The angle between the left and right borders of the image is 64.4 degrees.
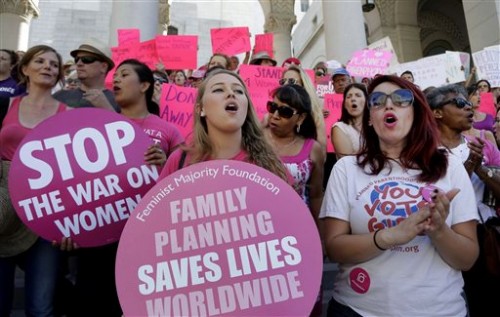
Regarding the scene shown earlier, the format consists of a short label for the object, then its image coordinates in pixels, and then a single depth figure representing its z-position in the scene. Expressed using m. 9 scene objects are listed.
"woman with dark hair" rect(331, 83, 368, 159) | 3.68
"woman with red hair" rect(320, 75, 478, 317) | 1.64
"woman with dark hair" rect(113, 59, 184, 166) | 2.69
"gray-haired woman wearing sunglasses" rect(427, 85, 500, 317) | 2.33
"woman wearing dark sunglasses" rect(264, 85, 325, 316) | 2.56
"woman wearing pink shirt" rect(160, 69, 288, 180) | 1.92
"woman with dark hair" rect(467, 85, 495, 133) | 4.82
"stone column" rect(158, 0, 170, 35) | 14.36
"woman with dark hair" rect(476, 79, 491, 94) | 6.36
